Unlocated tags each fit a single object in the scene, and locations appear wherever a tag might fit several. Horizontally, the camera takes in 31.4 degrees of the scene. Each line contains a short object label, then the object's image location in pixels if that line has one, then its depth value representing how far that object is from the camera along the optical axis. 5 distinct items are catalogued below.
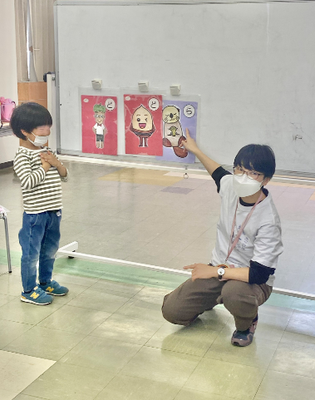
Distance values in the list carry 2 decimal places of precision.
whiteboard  3.14
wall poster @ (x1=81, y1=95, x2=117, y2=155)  3.73
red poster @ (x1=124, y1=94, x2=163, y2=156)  3.58
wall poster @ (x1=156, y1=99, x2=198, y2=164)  3.48
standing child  3.21
